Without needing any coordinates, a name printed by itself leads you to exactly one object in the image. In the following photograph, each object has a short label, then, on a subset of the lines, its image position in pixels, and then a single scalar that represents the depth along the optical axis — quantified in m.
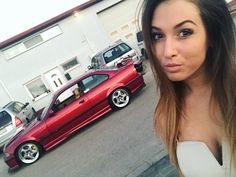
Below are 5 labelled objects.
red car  5.51
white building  11.95
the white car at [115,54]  8.23
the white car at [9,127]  6.97
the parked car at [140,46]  11.23
